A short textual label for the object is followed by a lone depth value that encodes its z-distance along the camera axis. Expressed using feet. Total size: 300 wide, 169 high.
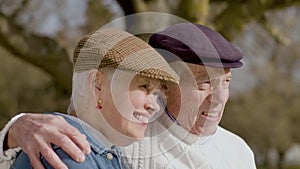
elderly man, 8.59
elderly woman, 7.41
